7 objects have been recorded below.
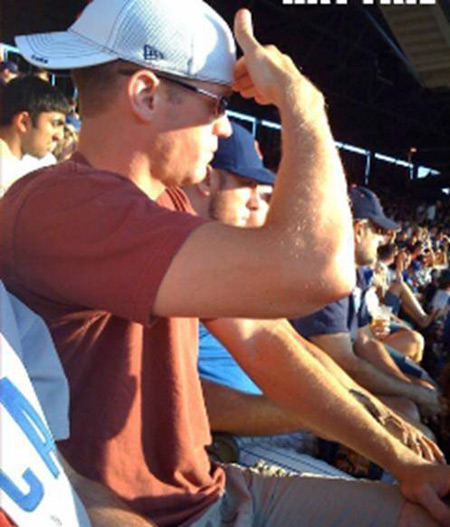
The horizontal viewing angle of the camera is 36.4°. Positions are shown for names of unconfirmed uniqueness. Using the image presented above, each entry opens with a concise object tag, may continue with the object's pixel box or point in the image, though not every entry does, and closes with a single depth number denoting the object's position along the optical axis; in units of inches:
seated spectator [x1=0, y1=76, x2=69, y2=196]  151.9
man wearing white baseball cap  44.3
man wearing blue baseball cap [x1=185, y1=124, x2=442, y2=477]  88.8
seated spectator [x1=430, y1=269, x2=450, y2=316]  287.9
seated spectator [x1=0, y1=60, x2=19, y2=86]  192.6
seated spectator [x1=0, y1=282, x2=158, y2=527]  35.0
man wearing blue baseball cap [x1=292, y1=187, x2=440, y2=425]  134.4
